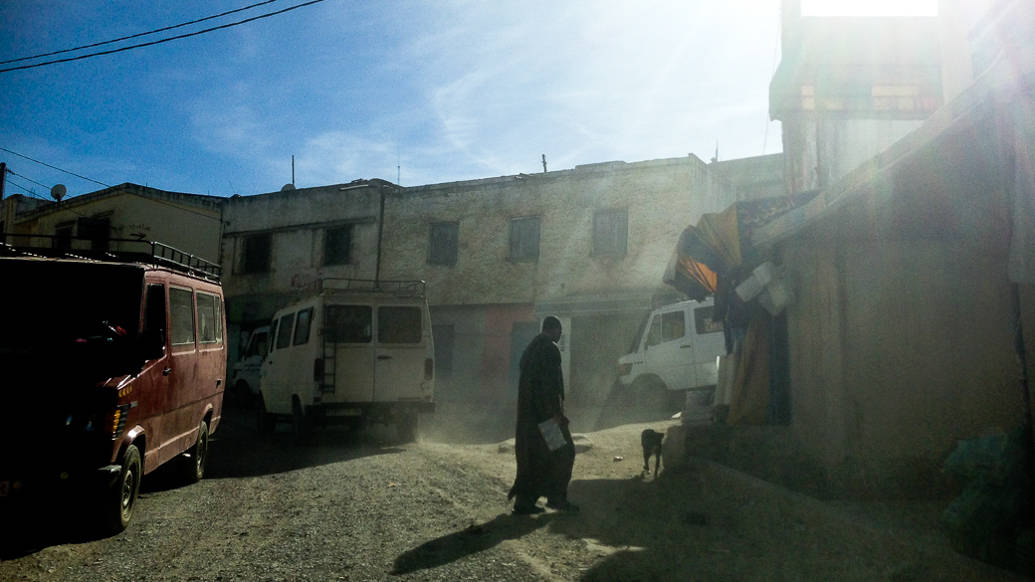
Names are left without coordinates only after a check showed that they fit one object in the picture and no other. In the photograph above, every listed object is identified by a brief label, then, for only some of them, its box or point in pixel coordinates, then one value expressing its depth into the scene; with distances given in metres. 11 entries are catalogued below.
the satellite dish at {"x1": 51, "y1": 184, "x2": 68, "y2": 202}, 33.22
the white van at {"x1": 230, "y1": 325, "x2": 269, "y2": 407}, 17.50
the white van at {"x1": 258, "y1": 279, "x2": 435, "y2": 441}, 10.99
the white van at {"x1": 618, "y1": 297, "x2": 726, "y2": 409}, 13.48
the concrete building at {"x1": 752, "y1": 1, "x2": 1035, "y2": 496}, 5.55
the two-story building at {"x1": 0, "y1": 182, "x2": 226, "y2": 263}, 30.42
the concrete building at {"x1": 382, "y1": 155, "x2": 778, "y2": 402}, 21.11
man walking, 6.57
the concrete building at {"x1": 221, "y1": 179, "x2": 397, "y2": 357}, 26.56
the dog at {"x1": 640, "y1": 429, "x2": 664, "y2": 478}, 8.14
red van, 5.07
